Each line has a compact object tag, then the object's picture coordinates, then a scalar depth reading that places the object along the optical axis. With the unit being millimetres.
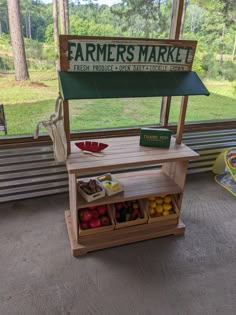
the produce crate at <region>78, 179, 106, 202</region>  1733
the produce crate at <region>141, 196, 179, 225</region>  1953
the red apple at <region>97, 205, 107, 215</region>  1864
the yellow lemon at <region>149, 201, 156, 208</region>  1993
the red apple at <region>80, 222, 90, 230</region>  1814
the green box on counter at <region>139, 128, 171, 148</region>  1840
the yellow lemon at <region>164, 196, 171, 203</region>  2033
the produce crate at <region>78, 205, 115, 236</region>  1803
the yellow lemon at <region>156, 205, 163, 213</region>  2006
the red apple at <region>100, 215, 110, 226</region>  1855
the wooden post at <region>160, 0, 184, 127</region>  2198
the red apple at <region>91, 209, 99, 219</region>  1830
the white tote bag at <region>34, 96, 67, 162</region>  1567
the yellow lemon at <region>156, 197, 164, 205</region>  2020
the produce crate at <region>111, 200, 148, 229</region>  1878
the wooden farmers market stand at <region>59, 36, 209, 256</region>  1447
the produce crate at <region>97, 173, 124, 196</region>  1813
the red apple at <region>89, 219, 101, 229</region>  1817
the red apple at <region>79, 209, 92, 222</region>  1807
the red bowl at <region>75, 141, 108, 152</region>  1765
